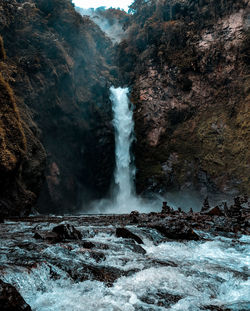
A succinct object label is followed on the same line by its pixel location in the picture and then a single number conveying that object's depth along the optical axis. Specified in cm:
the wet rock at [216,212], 1540
